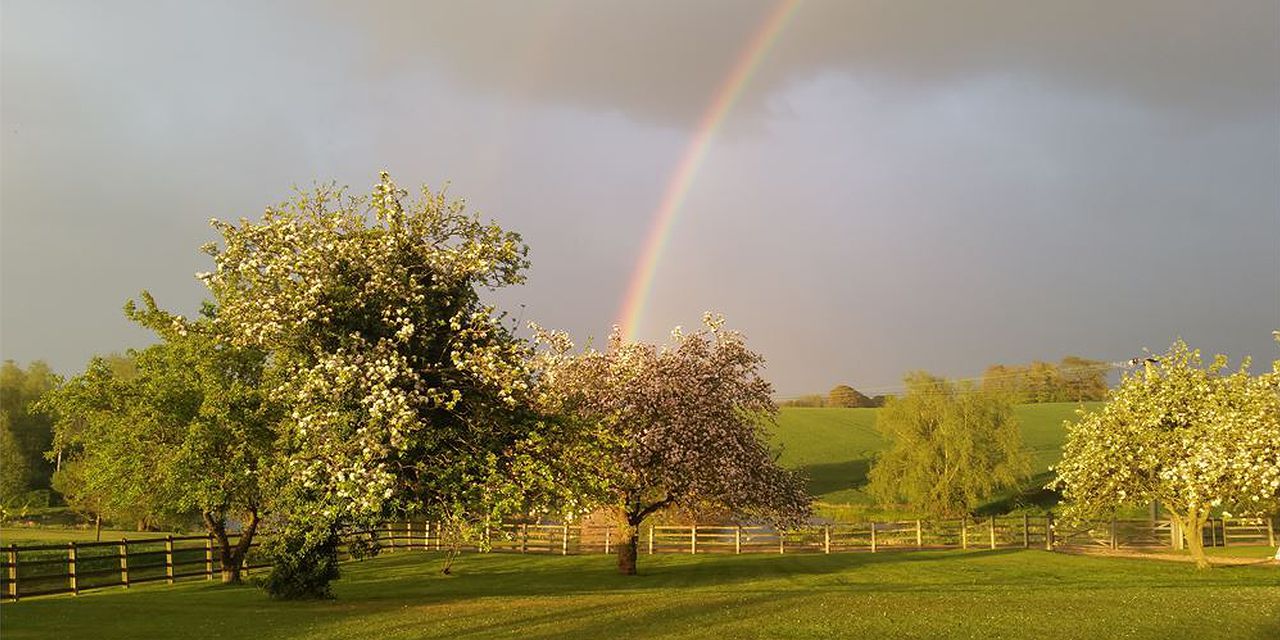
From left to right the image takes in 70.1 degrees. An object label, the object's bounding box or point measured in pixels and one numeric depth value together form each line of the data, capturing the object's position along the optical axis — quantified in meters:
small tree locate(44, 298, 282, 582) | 32.03
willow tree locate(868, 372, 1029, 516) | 77.31
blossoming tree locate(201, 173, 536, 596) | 22.77
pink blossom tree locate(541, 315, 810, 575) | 36.75
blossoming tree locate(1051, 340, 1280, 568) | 31.50
